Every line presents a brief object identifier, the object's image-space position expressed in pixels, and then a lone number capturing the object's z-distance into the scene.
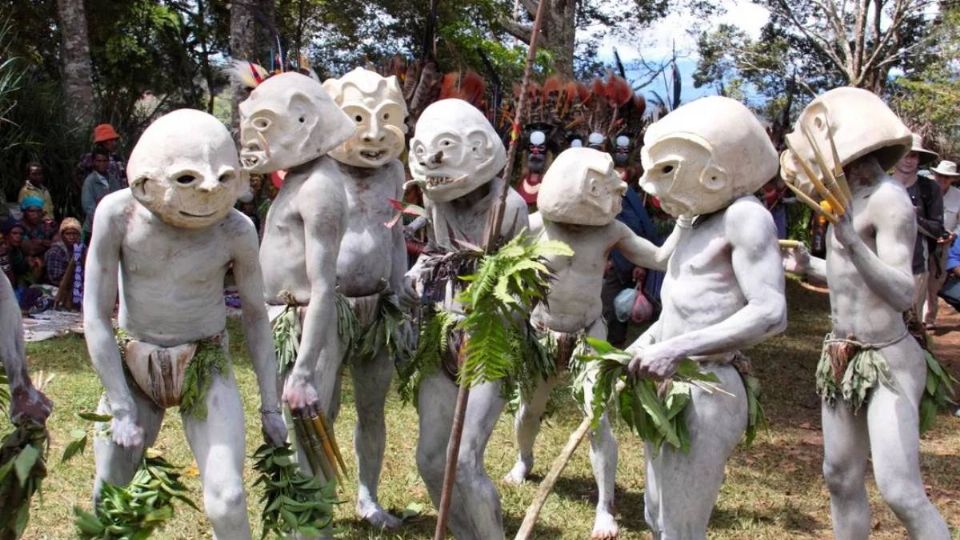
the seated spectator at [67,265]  10.64
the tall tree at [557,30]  14.32
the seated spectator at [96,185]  10.86
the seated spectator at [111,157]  11.35
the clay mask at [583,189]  4.76
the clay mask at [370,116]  5.03
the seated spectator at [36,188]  11.53
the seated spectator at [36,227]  11.00
